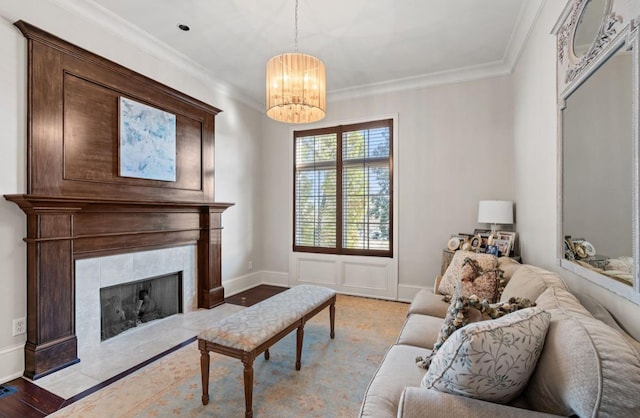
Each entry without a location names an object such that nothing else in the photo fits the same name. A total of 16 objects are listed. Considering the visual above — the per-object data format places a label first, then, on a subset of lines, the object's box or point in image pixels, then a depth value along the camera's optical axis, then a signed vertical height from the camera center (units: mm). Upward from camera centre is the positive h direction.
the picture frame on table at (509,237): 3164 -308
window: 4359 +286
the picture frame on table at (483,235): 3396 -319
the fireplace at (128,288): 2645 -857
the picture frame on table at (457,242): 3537 -403
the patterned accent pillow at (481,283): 2221 -567
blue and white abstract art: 3014 +713
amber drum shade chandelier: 2328 +999
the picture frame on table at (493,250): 3160 -450
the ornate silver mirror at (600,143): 1223 +319
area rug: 1891 -1284
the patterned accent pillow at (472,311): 1389 -487
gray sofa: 822 -532
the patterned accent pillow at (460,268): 2379 -499
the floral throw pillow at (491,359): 1001 -520
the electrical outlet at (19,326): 2250 -897
